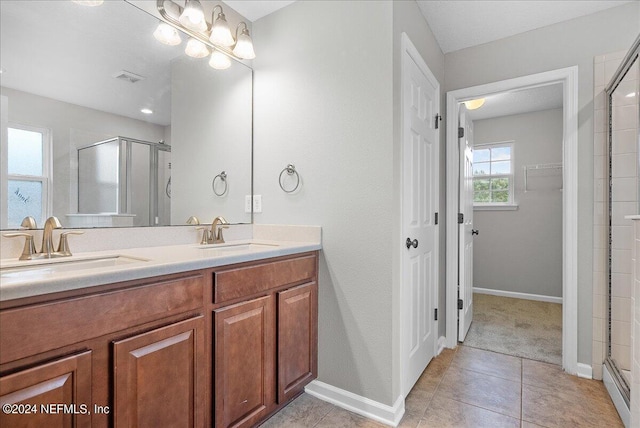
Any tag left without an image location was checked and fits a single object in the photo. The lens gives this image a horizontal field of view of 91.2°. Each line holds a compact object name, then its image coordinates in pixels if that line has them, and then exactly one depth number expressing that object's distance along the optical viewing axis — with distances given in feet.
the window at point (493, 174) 13.85
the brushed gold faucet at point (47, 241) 4.08
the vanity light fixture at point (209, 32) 5.72
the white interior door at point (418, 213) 5.92
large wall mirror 4.13
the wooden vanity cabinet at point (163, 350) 2.67
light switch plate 6.95
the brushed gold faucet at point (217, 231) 6.17
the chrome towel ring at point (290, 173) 6.41
